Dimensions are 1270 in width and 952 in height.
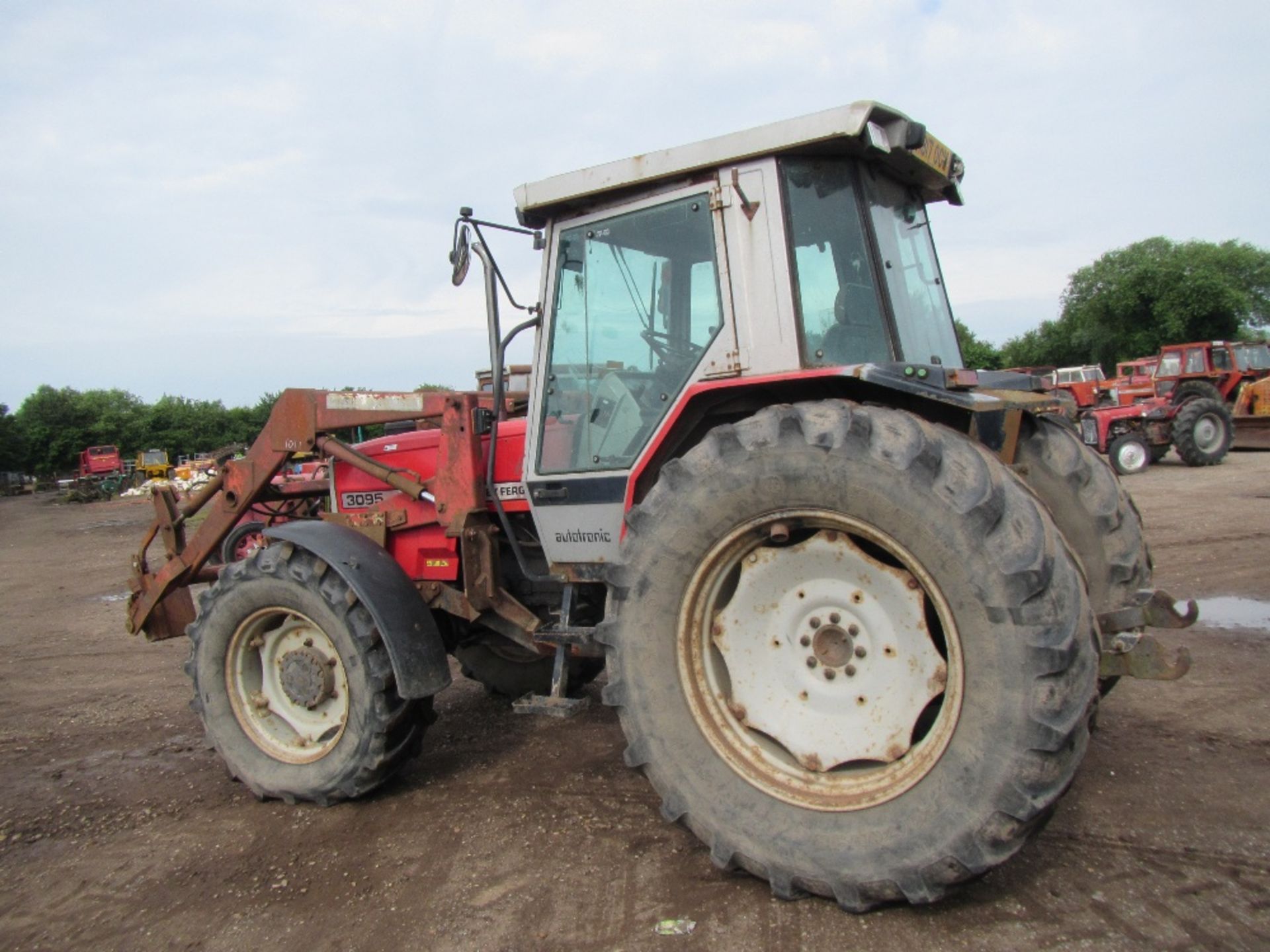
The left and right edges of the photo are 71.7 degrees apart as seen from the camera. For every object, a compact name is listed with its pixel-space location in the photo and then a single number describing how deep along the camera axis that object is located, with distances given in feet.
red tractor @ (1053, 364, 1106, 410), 74.35
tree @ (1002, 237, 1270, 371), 136.15
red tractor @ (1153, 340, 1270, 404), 61.67
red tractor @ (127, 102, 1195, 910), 8.05
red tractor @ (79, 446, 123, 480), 130.52
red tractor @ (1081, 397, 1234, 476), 55.26
